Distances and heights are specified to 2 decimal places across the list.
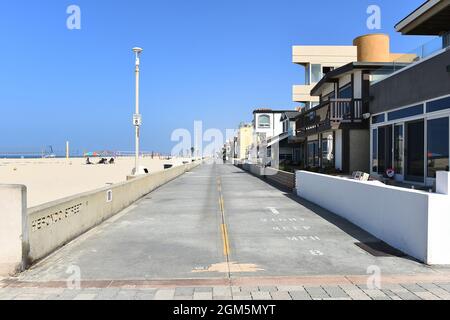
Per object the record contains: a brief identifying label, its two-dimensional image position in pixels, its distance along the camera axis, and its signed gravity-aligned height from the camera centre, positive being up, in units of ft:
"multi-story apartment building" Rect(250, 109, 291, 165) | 280.72 +20.55
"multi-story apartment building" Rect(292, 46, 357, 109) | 138.92 +30.07
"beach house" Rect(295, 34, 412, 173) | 70.54 +6.15
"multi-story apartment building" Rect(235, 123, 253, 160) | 364.15 +12.25
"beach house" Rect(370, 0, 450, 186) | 45.75 +5.27
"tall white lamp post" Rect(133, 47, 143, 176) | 77.68 +7.01
